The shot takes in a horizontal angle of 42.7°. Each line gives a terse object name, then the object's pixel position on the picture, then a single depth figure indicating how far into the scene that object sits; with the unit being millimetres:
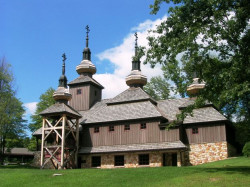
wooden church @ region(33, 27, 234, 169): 27922
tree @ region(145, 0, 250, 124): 18172
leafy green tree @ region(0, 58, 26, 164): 32469
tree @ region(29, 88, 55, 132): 46500
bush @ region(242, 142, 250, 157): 26595
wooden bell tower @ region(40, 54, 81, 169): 29184
